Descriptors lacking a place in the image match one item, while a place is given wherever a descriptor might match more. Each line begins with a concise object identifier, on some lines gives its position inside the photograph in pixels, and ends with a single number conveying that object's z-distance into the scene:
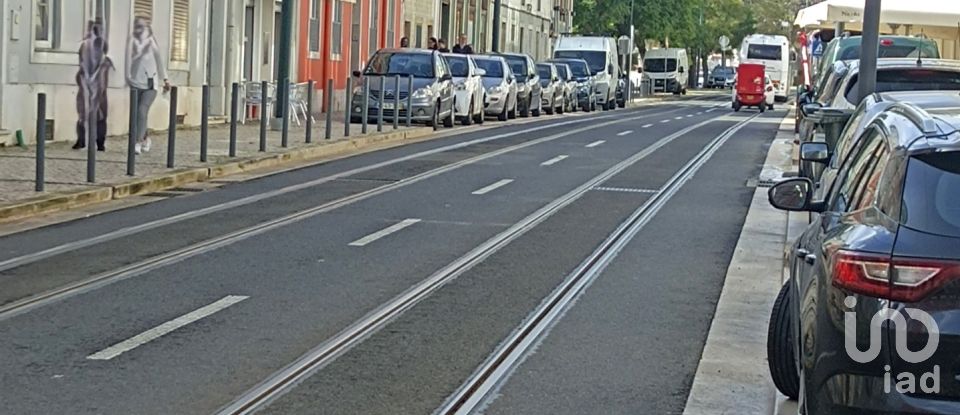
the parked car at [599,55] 53.12
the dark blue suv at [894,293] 4.82
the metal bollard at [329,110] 25.12
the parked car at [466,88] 34.56
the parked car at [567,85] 47.81
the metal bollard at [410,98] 30.61
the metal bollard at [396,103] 29.47
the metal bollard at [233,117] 20.34
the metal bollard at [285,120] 23.02
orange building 36.84
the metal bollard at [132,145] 17.27
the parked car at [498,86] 37.81
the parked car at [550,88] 44.81
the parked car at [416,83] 31.31
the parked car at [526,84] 41.12
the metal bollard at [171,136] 18.34
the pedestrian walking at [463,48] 43.22
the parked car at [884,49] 20.92
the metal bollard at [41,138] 14.91
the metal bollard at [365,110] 27.31
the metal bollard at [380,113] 28.41
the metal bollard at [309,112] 23.92
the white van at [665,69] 88.50
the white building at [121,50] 21.34
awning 21.56
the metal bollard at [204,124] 19.48
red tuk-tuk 56.44
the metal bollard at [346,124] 26.47
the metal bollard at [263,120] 21.64
